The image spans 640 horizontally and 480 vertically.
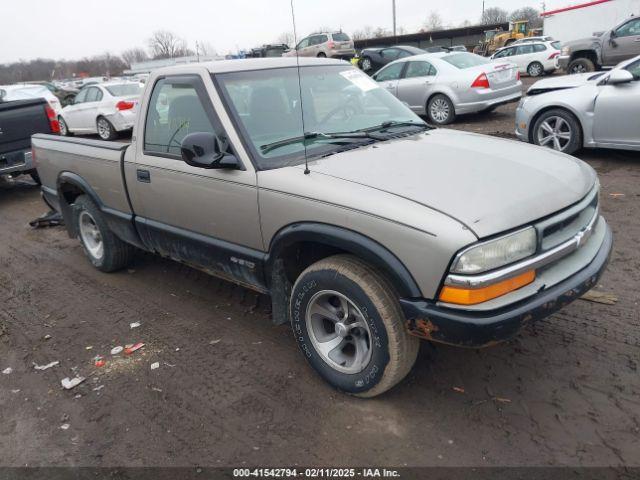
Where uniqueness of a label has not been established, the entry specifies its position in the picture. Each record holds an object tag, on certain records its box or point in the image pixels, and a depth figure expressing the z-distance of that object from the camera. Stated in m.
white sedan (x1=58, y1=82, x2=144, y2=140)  13.37
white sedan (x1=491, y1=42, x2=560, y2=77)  22.11
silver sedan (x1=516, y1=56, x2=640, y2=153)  6.74
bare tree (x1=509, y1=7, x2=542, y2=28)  66.31
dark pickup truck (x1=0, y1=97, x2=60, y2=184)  8.16
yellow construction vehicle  38.31
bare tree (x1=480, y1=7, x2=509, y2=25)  66.12
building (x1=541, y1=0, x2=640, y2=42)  27.05
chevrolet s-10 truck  2.45
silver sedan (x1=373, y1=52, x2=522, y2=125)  10.81
